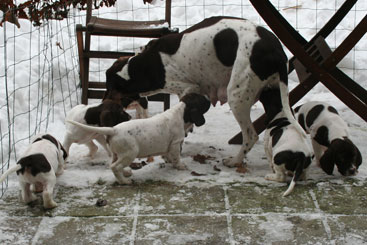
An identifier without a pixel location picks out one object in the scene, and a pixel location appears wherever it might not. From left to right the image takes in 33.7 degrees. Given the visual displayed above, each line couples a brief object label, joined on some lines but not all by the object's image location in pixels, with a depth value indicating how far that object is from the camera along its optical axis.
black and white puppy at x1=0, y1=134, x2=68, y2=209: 4.61
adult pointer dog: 5.45
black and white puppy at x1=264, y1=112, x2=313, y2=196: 5.05
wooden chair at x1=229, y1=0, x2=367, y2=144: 5.63
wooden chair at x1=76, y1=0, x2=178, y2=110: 7.00
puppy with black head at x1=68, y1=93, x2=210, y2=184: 5.12
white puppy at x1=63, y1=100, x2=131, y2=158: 5.58
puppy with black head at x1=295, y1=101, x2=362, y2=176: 5.27
